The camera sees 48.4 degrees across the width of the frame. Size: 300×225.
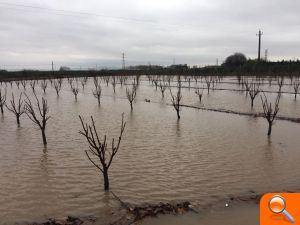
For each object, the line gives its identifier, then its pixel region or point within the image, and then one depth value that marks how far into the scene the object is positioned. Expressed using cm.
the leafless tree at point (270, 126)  897
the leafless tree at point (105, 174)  498
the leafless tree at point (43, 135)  803
